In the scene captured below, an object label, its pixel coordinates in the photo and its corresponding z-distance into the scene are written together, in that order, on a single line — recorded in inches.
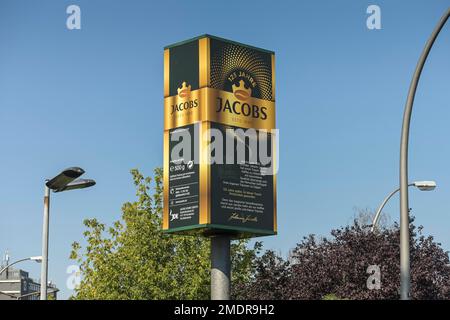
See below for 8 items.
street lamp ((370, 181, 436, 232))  1374.3
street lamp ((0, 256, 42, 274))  2068.2
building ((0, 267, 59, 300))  7293.3
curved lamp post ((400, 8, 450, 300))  807.7
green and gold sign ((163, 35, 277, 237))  821.2
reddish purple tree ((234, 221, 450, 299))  1412.4
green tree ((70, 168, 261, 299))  1744.6
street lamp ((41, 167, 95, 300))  818.4
